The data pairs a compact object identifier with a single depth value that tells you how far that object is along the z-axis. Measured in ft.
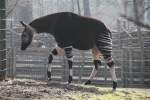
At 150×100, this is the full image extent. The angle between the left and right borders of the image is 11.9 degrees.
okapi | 55.22
